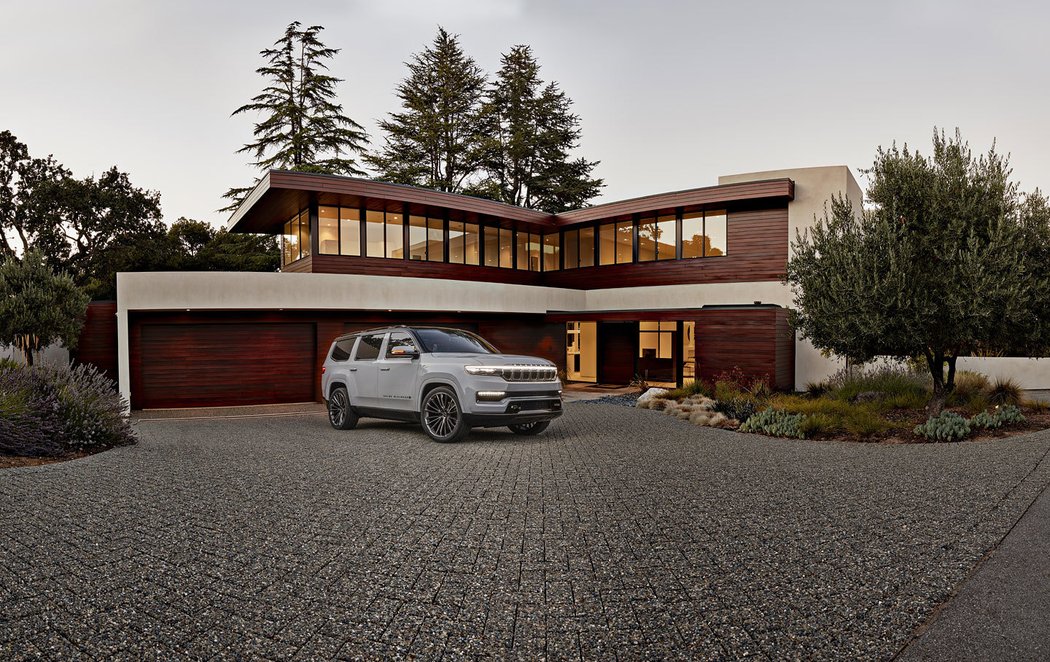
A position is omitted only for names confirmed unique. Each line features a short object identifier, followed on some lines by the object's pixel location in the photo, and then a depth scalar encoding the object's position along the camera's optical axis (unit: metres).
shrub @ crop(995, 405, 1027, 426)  11.25
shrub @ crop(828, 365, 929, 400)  14.19
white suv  9.88
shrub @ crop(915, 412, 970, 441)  10.39
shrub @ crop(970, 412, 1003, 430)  10.81
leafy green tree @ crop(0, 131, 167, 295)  37.78
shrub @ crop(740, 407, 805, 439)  11.43
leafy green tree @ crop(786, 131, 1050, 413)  10.80
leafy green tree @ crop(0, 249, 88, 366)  15.33
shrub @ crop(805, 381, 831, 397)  16.65
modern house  16.88
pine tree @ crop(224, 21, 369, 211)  33.81
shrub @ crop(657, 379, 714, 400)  16.47
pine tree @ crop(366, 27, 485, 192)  38.22
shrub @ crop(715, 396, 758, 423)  13.09
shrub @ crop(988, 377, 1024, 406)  13.18
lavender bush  8.13
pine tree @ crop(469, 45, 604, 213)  38.91
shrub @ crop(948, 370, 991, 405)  13.69
